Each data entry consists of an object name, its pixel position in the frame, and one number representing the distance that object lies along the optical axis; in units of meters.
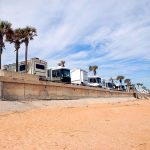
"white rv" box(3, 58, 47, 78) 22.90
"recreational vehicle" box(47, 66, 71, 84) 23.49
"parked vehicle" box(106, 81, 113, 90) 45.31
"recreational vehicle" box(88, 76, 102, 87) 36.10
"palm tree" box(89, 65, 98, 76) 55.21
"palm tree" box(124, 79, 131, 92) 70.93
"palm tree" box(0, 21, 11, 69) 20.83
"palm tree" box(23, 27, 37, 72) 25.17
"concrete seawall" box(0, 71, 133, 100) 13.04
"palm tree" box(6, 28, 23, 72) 24.24
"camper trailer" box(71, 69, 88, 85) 30.97
